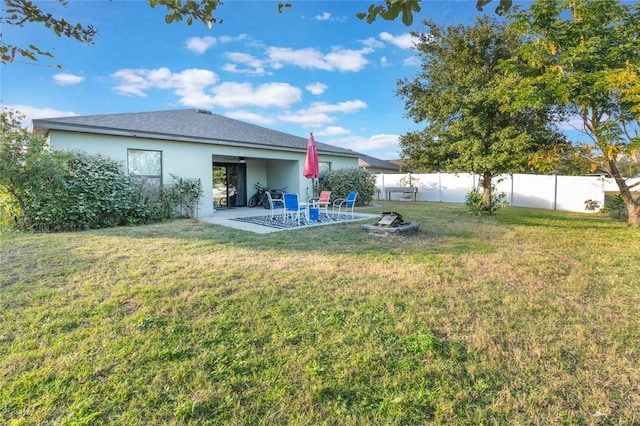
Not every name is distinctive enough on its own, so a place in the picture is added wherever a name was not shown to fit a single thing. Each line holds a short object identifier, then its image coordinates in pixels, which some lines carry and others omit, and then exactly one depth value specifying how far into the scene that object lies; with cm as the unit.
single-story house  929
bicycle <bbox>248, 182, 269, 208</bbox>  1551
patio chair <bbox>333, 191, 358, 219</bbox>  1032
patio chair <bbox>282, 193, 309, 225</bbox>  886
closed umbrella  1012
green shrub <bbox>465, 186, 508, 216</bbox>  1116
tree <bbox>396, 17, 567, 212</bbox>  973
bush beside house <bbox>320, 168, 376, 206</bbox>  1501
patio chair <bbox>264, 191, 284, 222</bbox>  1402
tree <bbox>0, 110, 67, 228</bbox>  743
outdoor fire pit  736
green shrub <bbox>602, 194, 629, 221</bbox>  1121
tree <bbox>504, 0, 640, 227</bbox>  730
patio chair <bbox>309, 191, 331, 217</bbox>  1072
